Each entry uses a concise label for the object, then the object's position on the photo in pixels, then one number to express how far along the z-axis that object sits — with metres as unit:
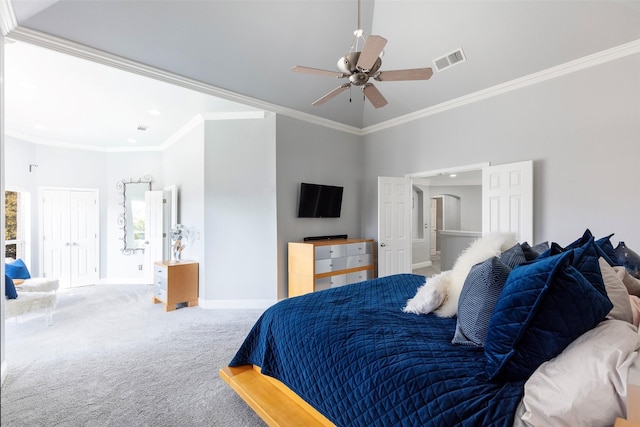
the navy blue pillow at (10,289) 3.11
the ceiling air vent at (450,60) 3.64
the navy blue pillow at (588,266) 1.18
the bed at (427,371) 0.93
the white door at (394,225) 4.87
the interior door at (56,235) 5.63
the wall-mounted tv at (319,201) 4.71
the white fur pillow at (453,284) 1.74
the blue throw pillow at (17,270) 3.75
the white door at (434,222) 10.34
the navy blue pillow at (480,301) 1.32
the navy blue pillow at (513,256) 1.56
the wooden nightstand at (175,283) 4.29
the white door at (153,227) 5.76
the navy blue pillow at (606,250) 1.68
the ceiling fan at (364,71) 2.27
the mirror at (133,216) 6.28
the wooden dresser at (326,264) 4.22
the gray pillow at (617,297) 1.28
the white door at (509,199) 3.57
